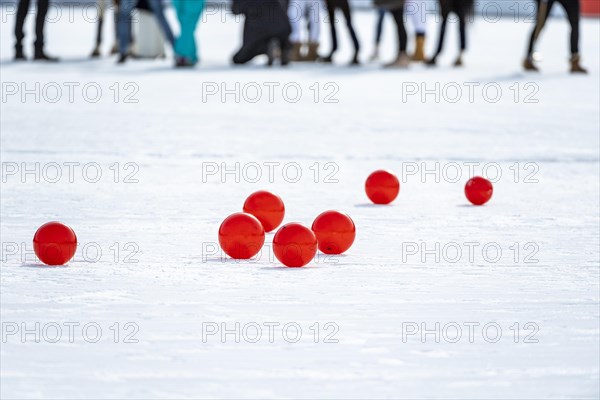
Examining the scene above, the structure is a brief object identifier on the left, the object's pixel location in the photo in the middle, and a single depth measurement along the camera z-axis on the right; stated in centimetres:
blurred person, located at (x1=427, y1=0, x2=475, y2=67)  1545
